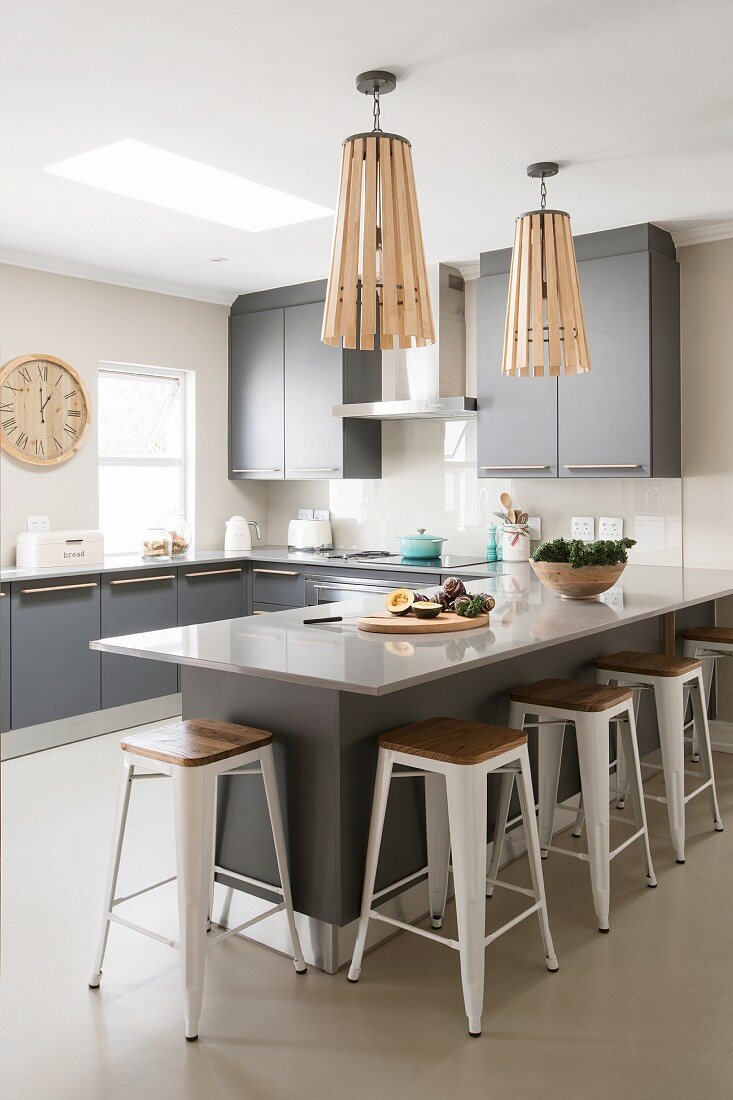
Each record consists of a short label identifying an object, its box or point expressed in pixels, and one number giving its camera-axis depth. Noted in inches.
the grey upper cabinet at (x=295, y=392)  218.2
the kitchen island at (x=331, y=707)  95.6
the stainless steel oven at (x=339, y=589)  198.4
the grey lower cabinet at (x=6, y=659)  172.3
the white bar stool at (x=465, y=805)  88.4
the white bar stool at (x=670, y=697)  128.4
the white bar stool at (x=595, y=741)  108.5
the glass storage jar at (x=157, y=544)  209.2
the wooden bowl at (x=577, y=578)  135.4
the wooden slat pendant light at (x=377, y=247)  96.8
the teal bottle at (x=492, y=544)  206.1
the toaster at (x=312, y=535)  232.2
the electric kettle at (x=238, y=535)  231.3
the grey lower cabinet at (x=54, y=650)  176.1
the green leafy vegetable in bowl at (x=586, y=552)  134.3
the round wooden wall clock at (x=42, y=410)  191.9
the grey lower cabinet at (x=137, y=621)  192.1
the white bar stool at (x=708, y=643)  162.1
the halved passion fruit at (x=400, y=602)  120.3
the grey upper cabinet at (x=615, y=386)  171.9
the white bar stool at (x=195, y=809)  88.2
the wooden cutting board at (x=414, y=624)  113.3
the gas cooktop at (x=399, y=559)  198.4
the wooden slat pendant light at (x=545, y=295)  126.0
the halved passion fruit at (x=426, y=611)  119.1
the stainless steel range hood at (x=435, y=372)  201.2
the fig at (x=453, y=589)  126.6
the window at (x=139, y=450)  220.1
